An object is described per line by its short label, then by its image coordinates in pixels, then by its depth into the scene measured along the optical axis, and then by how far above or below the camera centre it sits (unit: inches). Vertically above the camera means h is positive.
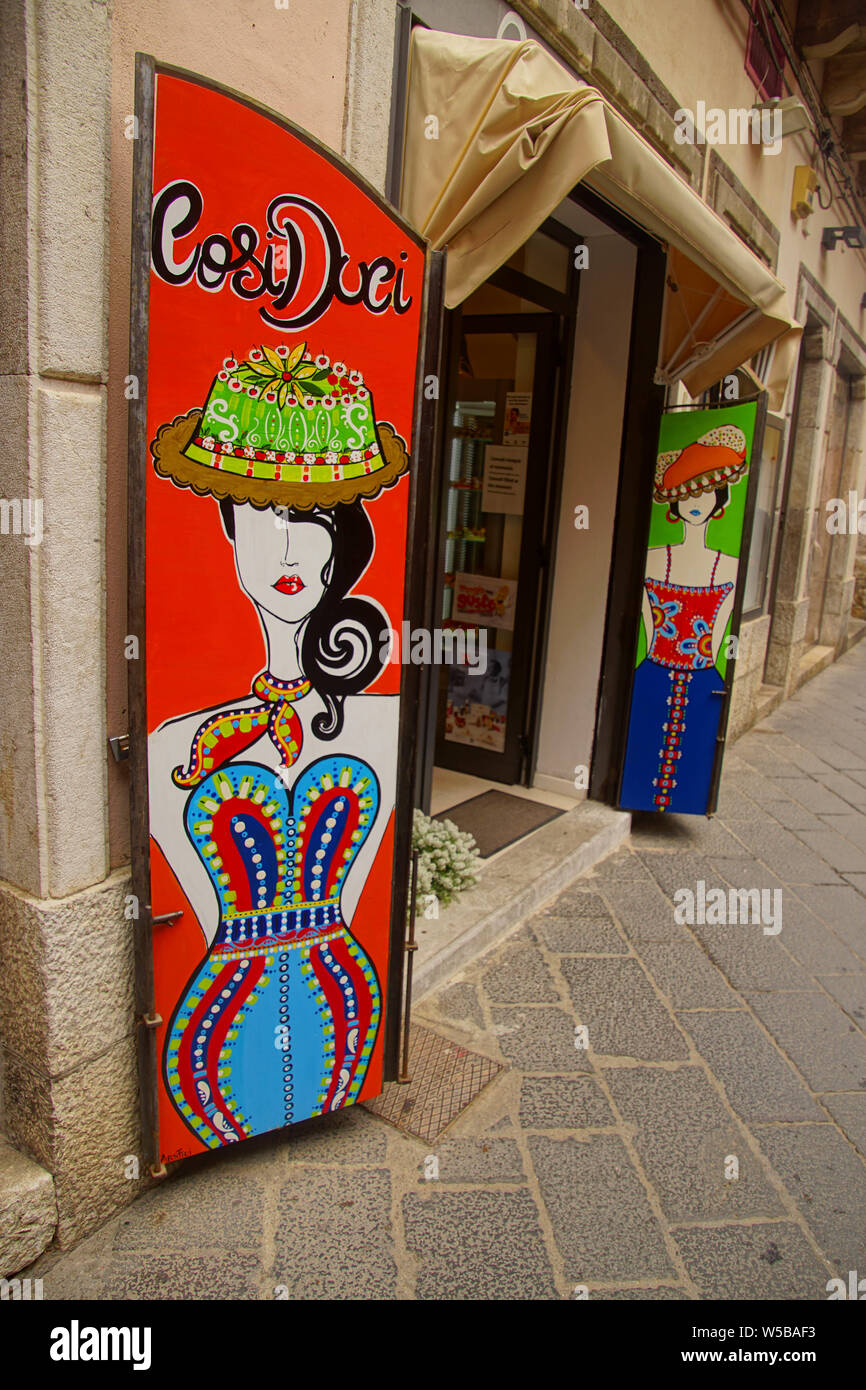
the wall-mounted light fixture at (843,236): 342.0 +116.4
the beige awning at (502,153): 96.3 +42.2
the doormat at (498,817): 183.2 -58.2
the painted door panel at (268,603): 80.7 -8.0
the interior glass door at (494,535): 202.7 -0.5
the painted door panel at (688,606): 183.8 -12.3
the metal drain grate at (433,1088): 109.6 -67.9
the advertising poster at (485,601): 212.2 -15.5
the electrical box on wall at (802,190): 290.8 +112.2
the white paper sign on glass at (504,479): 206.4 +12.1
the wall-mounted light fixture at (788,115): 243.6 +117.2
